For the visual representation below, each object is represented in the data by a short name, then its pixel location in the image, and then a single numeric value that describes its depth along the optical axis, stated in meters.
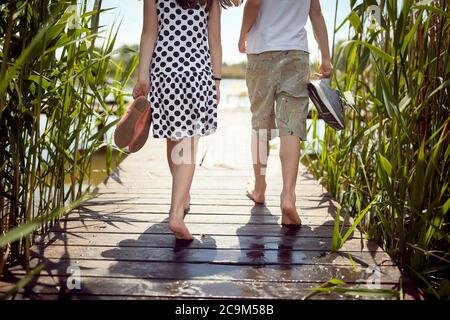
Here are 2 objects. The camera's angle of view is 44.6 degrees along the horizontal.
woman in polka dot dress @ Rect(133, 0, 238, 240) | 2.14
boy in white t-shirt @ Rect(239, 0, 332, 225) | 2.45
